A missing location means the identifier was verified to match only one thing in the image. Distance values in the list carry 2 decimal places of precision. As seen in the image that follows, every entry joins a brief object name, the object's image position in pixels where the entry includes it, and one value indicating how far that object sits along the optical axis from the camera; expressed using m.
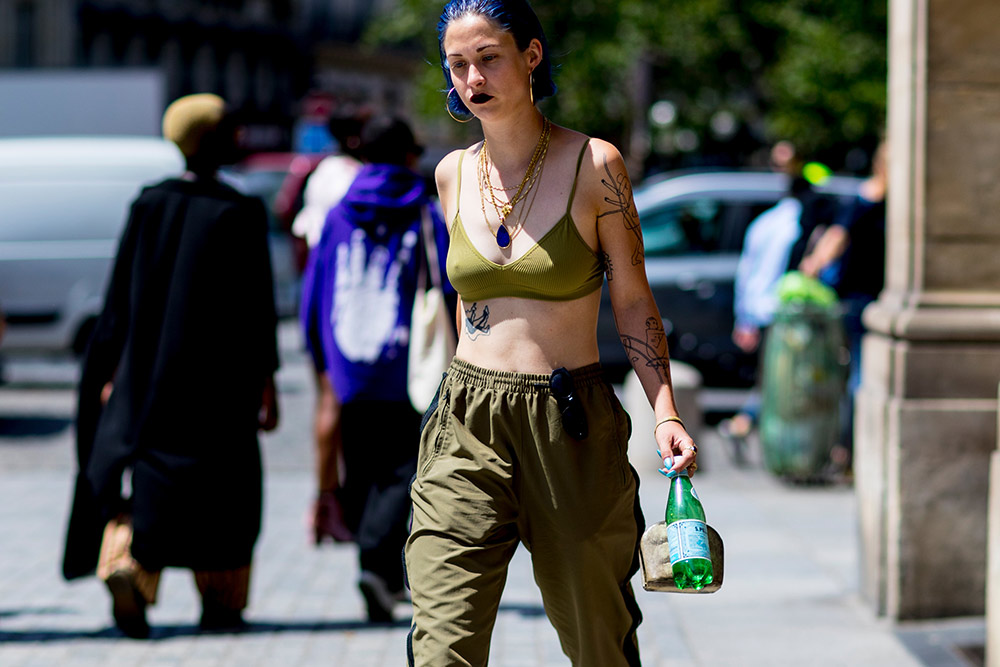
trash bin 17.12
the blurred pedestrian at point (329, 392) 12.21
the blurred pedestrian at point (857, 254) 16.61
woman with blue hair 6.39
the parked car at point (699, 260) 24.25
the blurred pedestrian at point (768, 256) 18.39
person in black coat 10.26
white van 25.86
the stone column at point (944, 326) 10.39
